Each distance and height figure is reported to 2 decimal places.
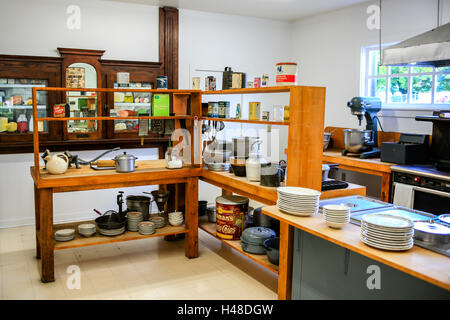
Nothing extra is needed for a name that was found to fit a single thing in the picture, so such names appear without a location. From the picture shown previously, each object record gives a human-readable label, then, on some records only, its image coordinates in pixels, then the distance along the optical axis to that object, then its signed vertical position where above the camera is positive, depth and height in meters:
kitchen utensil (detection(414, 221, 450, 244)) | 2.37 -0.63
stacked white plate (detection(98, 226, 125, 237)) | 4.04 -1.10
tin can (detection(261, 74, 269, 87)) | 3.62 +0.33
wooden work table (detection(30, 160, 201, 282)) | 3.69 -0.65
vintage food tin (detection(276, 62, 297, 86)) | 3.28 +0.36
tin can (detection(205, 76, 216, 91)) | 4.33 +0.37
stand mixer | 5.24 -0.15
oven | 4.14 -0.68
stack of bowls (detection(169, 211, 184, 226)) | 4.39 -1.04
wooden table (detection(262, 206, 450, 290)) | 1.99 -0.70
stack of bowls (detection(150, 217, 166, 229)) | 4.32 -1.06
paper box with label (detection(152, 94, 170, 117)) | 4.22 +0.13
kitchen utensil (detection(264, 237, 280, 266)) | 3.43 -1.10
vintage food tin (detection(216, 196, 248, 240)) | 4.03 -0.94
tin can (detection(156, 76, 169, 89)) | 4.31 +0.37
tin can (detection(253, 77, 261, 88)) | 3.72 +0.33
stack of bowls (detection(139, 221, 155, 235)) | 4.12 -1.08
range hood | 3.89 +0.70
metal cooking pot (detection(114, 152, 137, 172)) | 4.02 -0.43
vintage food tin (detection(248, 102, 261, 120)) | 3.79 +0.09
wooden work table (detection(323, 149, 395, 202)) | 4.76 -0.53
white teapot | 3.84 -0.44
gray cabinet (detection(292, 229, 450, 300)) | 2.30 -0.95
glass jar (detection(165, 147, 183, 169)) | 4.26 -0.41
